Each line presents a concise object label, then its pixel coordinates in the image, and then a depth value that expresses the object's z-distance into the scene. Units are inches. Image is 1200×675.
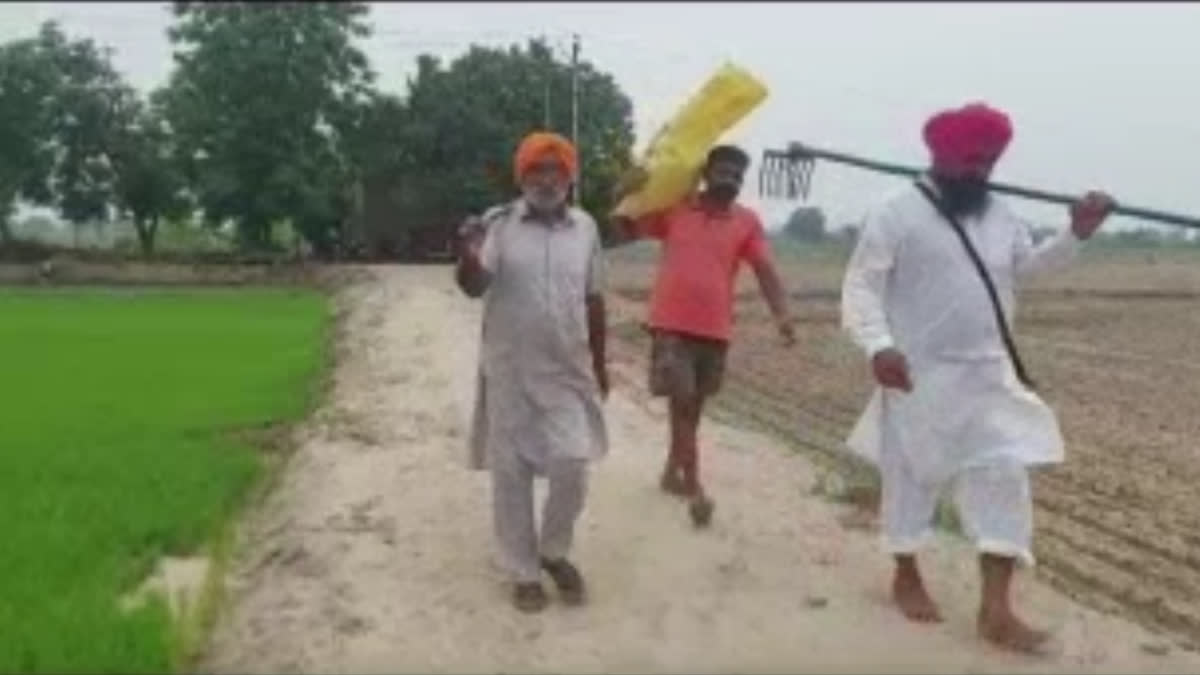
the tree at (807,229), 2267.2
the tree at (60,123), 1961.1
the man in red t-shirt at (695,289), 363.6
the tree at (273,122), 1843.0
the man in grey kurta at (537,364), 298.5
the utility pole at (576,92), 1682.1
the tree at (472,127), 1969.7
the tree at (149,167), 1995.6
